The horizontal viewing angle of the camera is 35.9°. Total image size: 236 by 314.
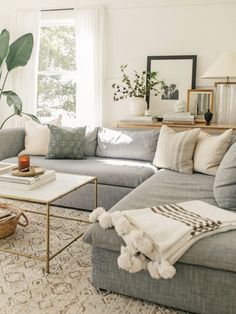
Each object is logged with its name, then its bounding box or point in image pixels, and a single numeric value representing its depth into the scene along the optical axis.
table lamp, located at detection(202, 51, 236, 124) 3.79
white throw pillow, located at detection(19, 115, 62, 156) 3.71
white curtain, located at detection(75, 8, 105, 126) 4.29
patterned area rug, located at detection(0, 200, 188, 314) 1.85
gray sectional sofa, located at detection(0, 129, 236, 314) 1.69
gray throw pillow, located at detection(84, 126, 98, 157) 3.76
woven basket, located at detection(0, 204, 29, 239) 2.58
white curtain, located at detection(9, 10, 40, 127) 4.59
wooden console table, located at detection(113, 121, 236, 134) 3.61
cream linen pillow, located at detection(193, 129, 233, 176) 2.91
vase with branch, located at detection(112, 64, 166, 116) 4.07
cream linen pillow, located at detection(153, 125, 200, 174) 3.04
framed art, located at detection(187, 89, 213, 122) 3.97
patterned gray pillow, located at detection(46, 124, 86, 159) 3.53
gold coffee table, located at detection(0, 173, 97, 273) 2.18
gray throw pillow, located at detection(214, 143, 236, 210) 2.13
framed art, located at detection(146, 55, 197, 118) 4.07
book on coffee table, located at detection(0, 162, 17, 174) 2.69
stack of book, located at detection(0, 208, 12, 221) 2.62
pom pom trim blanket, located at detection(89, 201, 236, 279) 1.70
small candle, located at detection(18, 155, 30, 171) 2.53
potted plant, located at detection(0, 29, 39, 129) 4.34
